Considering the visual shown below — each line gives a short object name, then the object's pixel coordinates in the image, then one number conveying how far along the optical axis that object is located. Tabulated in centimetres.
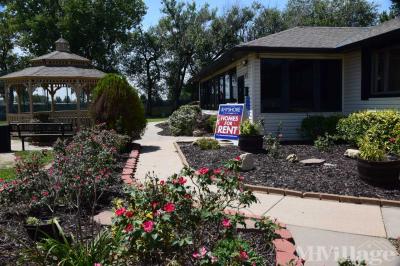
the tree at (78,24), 3475
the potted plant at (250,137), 936
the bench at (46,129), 1323
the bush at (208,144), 1038
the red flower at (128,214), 257
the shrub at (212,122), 1605
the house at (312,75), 1073
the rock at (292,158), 793
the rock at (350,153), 808
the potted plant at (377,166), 575
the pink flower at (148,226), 227
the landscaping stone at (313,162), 755
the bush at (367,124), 850
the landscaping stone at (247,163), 729
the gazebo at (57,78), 1731
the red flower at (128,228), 242
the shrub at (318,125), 1089
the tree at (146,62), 3953
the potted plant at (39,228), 364
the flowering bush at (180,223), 231
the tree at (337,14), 3812
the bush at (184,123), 1605
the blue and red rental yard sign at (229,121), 1195
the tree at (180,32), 3594
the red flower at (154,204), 274
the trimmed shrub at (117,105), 1066
